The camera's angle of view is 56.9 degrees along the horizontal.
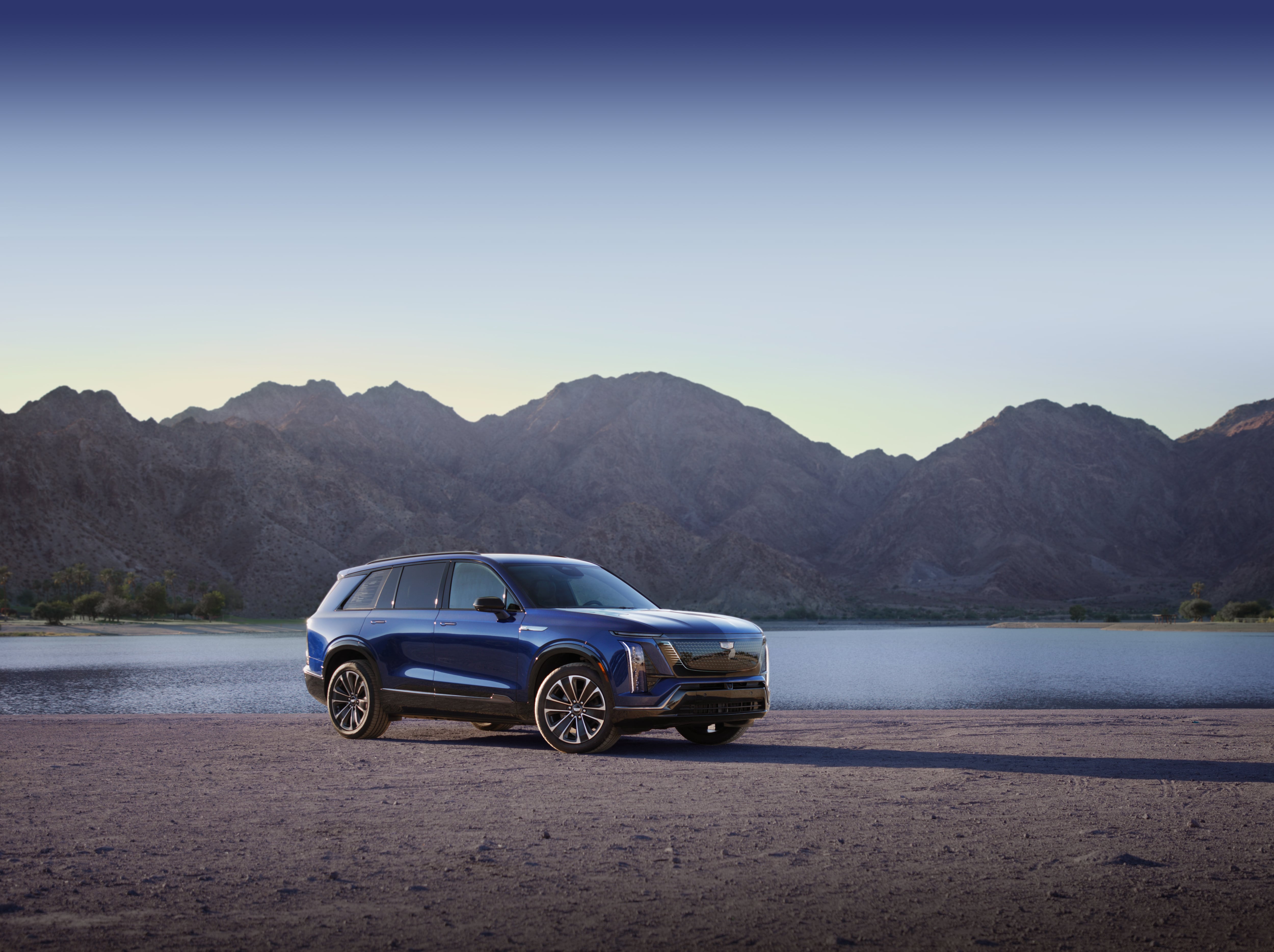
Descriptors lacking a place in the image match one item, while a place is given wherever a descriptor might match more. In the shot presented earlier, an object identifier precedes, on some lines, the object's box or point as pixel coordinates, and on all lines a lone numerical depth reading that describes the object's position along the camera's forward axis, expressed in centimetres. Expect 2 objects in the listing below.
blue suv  1170
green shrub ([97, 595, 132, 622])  10700
